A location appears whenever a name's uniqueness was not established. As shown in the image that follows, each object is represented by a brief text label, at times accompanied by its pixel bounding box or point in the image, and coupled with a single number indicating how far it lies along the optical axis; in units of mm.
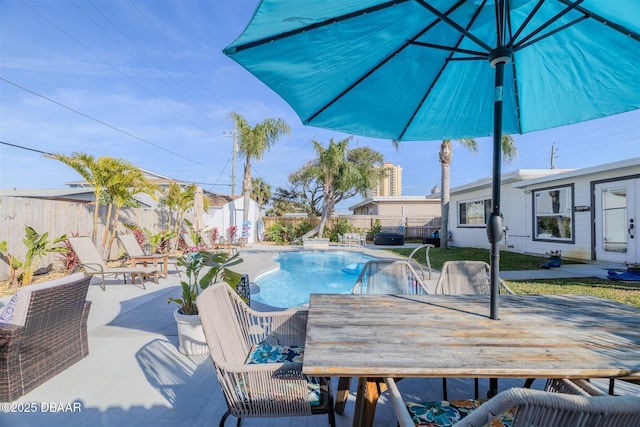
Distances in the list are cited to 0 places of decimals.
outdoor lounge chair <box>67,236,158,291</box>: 5820
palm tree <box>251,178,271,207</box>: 30495
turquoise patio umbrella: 1897
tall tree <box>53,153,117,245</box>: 7539
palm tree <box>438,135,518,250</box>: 13461
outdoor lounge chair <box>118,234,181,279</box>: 6969
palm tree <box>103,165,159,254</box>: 8197
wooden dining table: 1233
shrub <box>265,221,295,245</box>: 19531
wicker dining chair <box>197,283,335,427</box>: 1564
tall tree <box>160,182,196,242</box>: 12370
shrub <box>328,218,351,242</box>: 19469
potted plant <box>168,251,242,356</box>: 3027
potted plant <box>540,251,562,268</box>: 8070
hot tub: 17531
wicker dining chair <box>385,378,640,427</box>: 771
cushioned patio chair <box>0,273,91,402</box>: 2207
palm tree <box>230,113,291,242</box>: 16438
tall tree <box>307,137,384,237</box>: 16781
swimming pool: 7125
